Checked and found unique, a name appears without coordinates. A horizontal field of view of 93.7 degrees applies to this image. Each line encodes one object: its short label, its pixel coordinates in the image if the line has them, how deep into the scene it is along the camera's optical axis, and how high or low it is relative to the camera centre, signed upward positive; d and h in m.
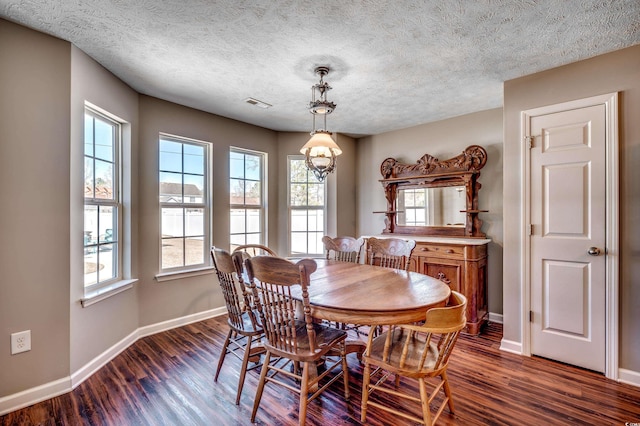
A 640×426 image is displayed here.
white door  2.39 -0.20
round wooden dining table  1.60 -0.50
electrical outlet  1.99 -0.87
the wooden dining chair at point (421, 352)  1.48 -0.84
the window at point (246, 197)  4.01 +0.21
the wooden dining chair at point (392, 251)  2.69 -0.36
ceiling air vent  3.30 +1.24
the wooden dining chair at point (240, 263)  1.94 -0.33
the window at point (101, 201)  2.55 +0.11
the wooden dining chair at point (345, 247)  3.18 -0.37
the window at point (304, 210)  4.57 +0.04
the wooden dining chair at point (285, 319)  1.66 -0.64
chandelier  2.44 +0.54
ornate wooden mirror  3.66 +0.24
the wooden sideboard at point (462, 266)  3.17 -0.60
